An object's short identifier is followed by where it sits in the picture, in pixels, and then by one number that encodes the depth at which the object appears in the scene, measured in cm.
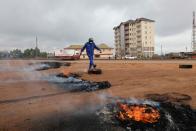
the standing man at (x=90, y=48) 763
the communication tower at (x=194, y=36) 4211
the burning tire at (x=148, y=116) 286
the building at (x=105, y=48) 5454
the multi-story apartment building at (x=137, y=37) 5815
